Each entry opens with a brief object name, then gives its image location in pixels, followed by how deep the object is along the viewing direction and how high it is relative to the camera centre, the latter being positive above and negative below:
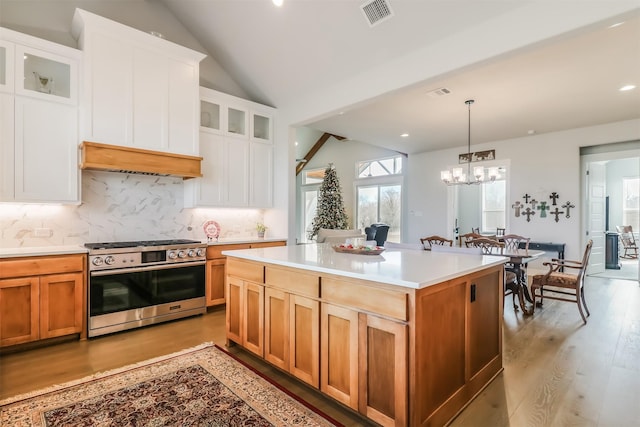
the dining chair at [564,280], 3.73 -0.79
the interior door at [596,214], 6.30 +0.01
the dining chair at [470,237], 4.62 -0.32
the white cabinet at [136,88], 3.34 +1.41
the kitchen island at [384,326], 1.65 -0.69
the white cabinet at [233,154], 4.40 +0.87
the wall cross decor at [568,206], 6.15 +0.16
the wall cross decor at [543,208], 6.43 +0.13
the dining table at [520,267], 3.85 -0.66
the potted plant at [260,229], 5.09 -0.25
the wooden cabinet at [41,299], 2.79 -0.78
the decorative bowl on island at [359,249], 2.60 -0.29
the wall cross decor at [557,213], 6.28 +0.03
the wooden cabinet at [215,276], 4.05 -0.79
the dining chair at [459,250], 3.11 -0.35
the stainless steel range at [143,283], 3.19 -0.75
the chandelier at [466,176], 4.94 +0.62
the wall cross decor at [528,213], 6.61 +0.03
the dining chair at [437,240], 4.46 -0.37
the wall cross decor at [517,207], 6.76 +0.15
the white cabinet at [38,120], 2.98 +0.90
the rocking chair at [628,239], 8.59 -0.65
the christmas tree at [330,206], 9.39 +0.22
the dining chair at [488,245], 4.15 -0.42
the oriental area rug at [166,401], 1.89 -1.21
